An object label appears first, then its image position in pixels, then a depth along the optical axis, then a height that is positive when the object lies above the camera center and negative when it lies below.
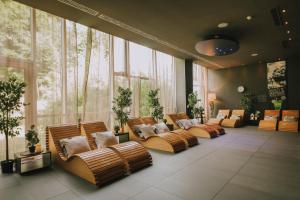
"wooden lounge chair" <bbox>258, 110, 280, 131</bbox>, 9.09 -1.12
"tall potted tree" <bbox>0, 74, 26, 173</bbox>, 3.75 -0.02
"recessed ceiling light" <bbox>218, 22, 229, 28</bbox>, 5.16 +2.24
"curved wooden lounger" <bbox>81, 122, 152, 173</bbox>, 3.85 -1.21
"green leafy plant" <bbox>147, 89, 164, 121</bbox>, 7.77 -0.16
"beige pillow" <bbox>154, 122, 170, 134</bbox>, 6.52 -0.99
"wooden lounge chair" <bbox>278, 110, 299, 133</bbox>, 8.56 -1.12
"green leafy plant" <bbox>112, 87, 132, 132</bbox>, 6.21 -0.07
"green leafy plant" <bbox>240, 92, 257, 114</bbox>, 10.56 -0.13
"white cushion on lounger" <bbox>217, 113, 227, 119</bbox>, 10.85 -0.98
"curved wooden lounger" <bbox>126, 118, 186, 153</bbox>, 5.29 -1.27
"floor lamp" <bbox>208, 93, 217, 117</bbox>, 11.72 -0.04
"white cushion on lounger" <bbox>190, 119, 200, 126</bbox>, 8.25 -1.00
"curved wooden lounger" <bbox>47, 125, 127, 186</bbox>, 3.25 -1.24
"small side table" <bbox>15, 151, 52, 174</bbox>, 3.75 -1.26
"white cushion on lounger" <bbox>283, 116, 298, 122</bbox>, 8.79 -1.00
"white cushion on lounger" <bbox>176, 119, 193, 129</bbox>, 7.87 -1.01
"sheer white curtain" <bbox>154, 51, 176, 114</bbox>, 9.34 +1.14
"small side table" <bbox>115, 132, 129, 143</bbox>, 5.88 -1.17
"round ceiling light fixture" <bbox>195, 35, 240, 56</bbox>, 5.62 +1.78
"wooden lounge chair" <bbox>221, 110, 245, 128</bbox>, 10.00 -1.20
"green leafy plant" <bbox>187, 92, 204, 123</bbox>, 9.30 -0.28
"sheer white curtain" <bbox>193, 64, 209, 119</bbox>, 12.16 +1.23
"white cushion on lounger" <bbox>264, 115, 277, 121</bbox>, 9.28 -0.99
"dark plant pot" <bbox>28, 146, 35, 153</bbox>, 4.08 -1.05
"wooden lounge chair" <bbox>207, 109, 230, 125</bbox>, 10.47 -1.02
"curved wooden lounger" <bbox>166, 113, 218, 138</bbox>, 7.23 -1.22
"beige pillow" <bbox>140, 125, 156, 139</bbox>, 6.09 -1.03
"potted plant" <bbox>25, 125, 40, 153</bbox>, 4.06 -0.81
